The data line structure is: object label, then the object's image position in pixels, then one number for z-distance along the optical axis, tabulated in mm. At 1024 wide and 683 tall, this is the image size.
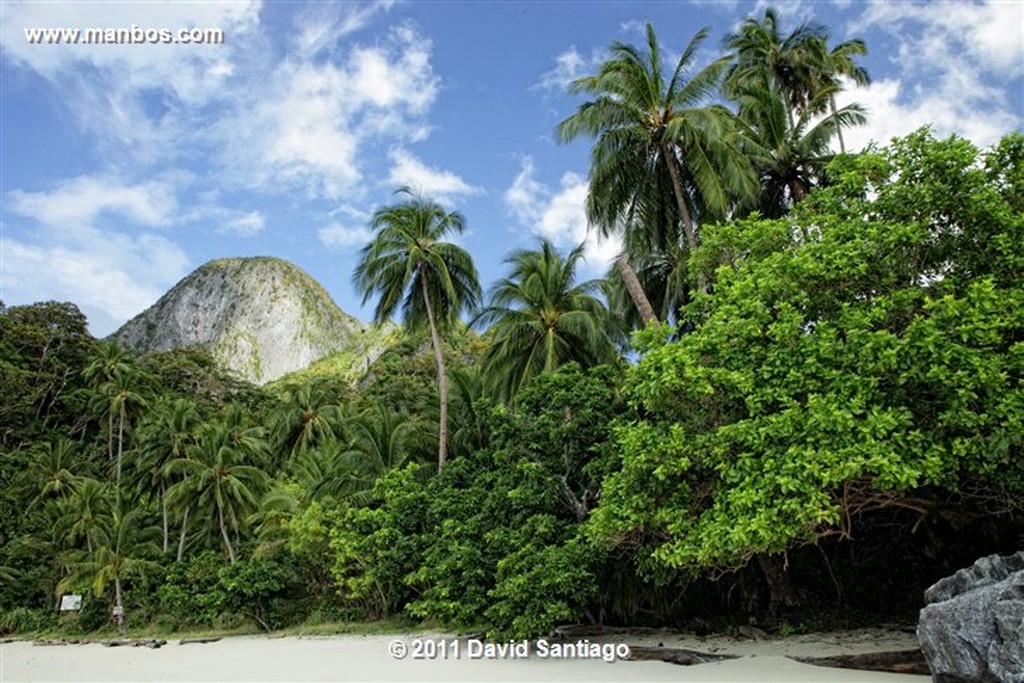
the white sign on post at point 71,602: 26438
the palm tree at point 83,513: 28422
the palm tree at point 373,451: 22141
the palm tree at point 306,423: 32219
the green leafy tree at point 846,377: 8133
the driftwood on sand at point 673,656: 10929
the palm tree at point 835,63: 19484
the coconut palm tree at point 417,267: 20625
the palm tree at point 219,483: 26922
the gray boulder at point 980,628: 6297
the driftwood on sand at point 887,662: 8773
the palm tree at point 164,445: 30516
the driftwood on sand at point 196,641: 21769
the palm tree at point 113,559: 26256
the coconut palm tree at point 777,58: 19766
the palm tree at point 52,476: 32688
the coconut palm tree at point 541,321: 18016
